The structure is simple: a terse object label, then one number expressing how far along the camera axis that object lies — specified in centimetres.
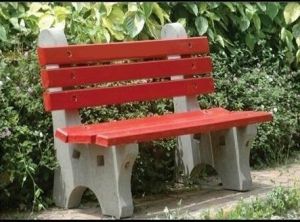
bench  558
